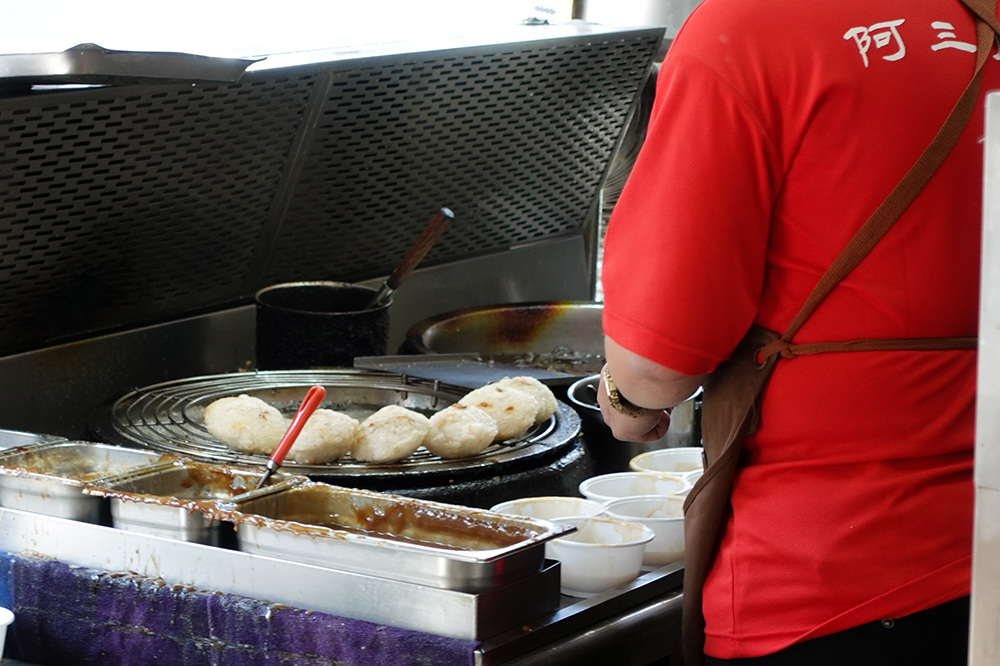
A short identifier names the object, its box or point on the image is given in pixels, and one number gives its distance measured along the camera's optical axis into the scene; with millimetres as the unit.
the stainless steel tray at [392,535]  3084
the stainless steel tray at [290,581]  3086
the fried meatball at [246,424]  4195
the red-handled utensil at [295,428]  3723
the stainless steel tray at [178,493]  3434
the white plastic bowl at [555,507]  3930
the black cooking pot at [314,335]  5492
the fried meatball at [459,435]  4238
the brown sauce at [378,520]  3348
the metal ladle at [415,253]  5801
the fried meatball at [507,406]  4504
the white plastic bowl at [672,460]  4598
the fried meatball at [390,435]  4121
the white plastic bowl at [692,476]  4297
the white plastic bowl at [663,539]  3777
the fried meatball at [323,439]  4074
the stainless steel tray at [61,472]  3611
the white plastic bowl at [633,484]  4297
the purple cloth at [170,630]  3148
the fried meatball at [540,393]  4719
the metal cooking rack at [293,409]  4109
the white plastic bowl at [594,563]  3500
